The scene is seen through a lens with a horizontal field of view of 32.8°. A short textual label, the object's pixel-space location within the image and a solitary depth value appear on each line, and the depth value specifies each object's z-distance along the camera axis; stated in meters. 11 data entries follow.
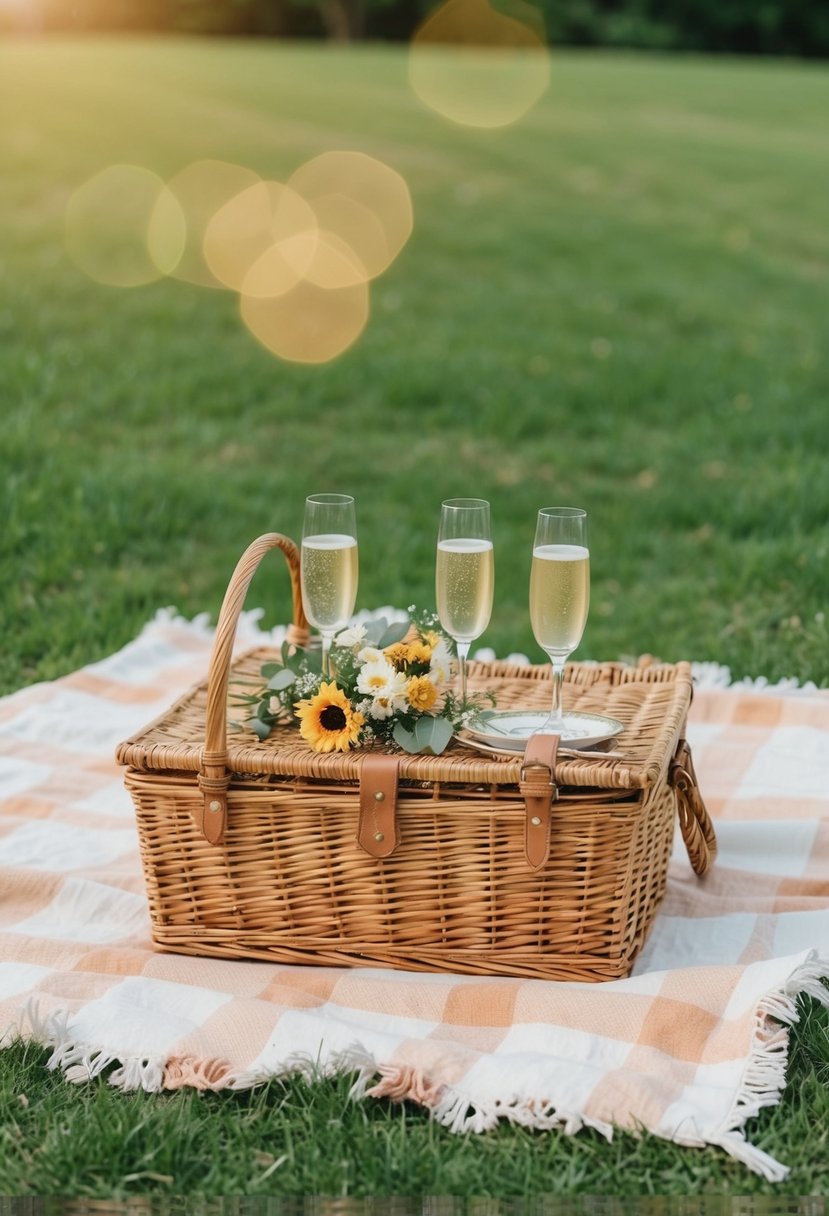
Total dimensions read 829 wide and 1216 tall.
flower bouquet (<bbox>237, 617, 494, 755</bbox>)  2.45
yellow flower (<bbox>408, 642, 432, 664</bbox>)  2.53
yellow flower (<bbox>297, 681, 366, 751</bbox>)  2.45
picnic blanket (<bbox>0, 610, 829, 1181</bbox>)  2.13
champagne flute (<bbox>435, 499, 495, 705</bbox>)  2.37
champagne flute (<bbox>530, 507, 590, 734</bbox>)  2.33
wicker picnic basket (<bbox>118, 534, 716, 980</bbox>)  2.37
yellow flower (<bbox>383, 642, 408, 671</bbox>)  2.51
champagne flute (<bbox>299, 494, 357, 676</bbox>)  2.47
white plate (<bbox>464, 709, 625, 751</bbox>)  2.41
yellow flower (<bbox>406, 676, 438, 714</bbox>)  2.46
